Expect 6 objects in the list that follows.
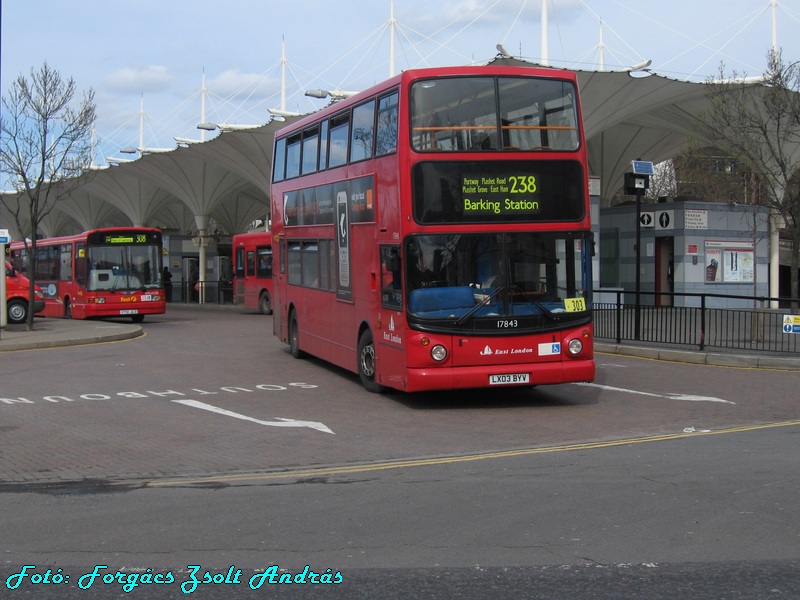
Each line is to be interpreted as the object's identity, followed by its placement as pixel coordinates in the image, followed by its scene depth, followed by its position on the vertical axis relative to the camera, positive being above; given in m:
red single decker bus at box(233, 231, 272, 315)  36.44 +0.06
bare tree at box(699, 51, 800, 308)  20.72 +3.23
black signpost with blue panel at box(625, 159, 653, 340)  20.31 +1.81
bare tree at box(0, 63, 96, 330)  27.59 +4.04
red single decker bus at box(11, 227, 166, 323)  31.41 -0.03
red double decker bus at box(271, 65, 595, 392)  12.24 +0.48
